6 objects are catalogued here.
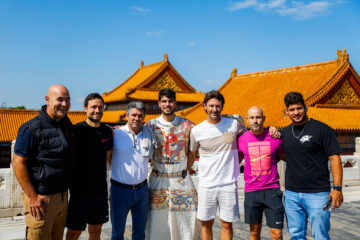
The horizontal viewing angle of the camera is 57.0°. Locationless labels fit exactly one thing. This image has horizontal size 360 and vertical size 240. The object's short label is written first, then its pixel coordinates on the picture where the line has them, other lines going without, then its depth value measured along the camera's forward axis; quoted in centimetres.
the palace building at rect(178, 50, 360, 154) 1325
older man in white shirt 359
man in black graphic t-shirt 330
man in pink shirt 357
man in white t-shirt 376
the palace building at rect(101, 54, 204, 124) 2338
